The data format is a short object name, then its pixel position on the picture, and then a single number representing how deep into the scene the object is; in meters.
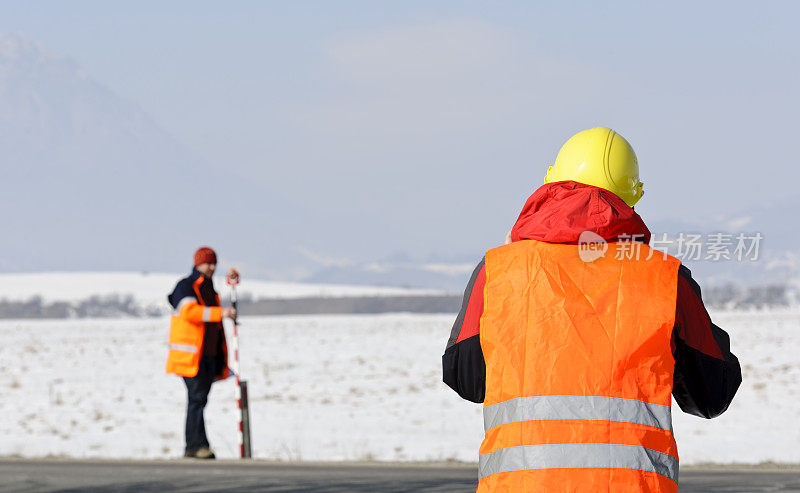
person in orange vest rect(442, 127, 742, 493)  5.86
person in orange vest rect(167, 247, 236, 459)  21.36
